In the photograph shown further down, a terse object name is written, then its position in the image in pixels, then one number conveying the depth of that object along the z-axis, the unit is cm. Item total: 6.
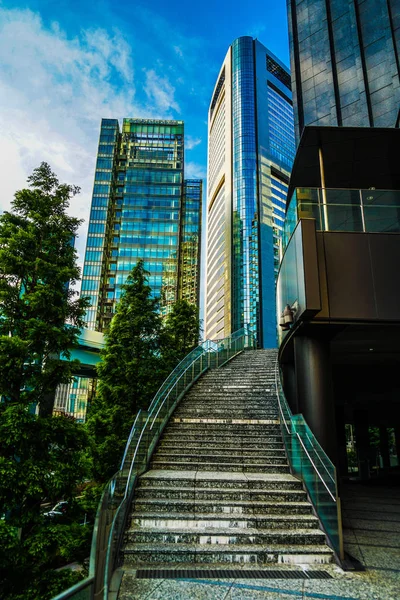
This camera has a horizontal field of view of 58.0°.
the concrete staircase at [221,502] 499
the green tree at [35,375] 674
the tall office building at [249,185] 8350
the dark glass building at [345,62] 1655
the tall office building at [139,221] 7888
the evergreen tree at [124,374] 1306
